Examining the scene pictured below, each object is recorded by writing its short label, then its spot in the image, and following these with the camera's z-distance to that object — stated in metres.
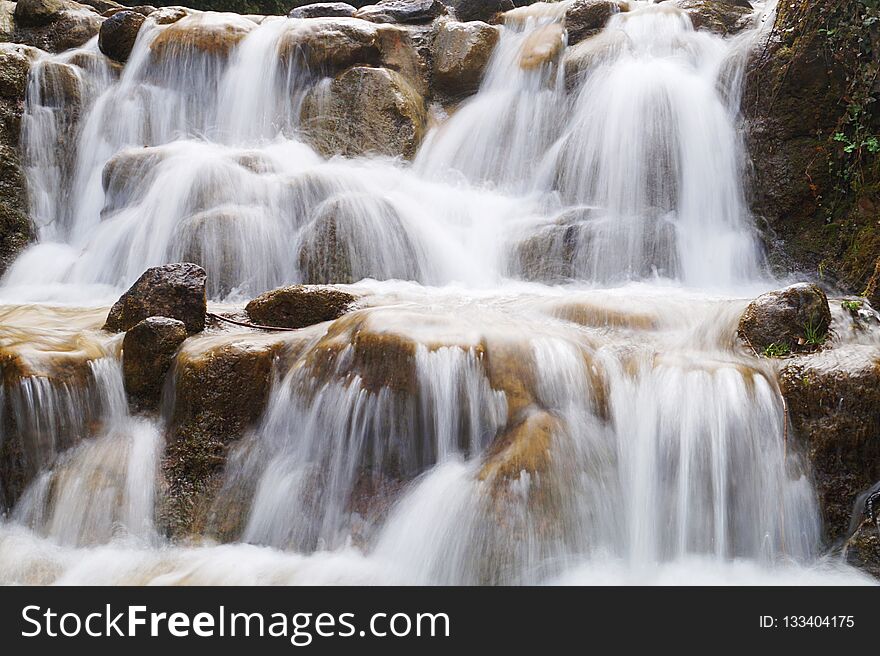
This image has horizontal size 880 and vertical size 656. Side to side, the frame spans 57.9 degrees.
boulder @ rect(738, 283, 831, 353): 3.75
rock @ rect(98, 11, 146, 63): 9.06
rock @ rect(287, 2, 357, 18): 9.80
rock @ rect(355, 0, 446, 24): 9.98
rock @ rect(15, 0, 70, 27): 9.78
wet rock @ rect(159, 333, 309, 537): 3.83
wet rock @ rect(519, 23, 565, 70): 8.44
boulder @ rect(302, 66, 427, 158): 8.61
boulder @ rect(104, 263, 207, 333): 4.45
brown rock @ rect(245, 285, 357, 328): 4.61
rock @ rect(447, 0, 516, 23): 10.16
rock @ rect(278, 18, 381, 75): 8.94
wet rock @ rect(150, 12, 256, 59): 8.95
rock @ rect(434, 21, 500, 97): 9.12
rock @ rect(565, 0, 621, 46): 8.65
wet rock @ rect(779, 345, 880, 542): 3.29
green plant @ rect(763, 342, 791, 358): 3.67
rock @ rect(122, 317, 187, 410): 4.09
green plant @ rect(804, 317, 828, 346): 3.75
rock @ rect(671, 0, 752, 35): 8.00
